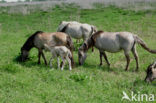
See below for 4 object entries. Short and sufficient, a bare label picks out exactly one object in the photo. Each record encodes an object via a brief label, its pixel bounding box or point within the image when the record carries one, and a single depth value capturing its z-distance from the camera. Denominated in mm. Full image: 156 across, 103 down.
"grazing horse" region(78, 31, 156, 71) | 17031
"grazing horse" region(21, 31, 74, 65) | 17953
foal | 16712
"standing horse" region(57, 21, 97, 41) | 23516
